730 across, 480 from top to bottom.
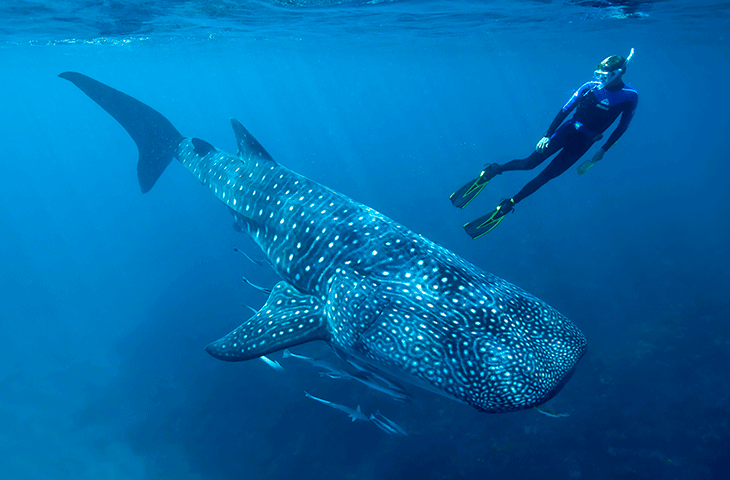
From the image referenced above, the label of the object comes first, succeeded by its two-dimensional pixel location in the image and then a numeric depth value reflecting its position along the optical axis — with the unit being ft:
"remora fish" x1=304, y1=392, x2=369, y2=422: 20.40
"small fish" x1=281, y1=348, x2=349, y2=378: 20.37
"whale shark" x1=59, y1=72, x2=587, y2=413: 11.45
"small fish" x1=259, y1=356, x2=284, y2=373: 20.89
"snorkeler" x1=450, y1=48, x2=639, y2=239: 21.39
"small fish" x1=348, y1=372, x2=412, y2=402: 17.13
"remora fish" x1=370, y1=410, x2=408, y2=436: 19.76
